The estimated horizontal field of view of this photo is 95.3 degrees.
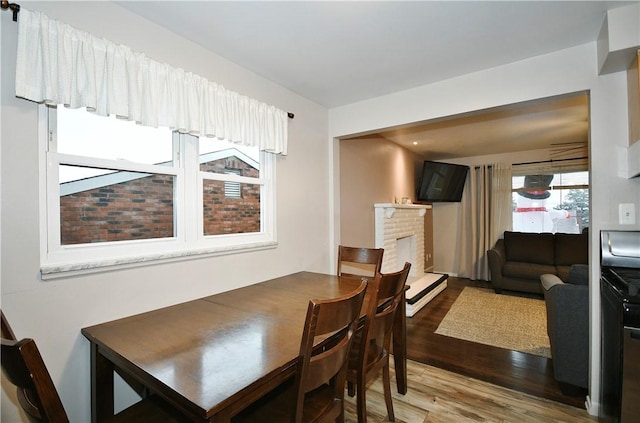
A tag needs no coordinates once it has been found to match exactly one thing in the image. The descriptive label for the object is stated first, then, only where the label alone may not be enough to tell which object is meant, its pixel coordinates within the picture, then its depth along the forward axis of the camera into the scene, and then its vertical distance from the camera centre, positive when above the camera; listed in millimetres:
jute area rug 2908 -1324
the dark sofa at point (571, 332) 2062 -887
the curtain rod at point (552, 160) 4839 +845
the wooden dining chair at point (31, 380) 701 -434
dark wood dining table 923 -563
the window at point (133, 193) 1433 +112
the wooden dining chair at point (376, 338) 1464 -698
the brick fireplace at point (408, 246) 3934 -553
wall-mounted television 5629 +563
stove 1335 -589
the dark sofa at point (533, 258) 4445 -799
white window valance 1281 +684
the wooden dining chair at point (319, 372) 1004 -621
